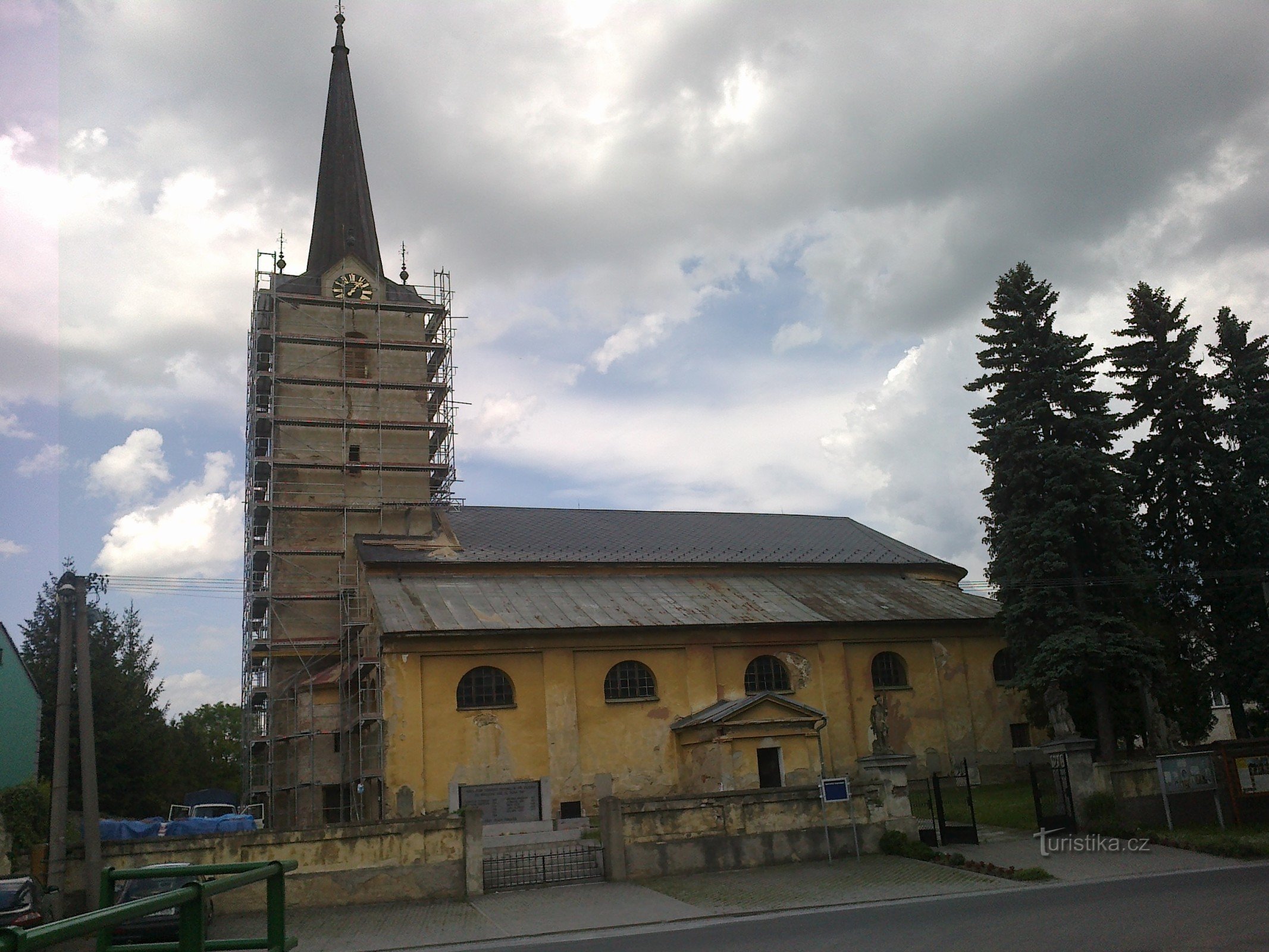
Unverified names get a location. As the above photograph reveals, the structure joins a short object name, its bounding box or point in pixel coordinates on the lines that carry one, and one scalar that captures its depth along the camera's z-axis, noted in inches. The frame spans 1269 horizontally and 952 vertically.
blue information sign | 804.0
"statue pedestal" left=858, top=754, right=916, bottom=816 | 851.4
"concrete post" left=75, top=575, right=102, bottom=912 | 666.2
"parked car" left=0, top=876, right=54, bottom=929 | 555.2
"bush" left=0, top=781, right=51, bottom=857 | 935.0
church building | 1143.0
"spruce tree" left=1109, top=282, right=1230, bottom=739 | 1122.7
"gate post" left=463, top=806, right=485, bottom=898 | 724.7
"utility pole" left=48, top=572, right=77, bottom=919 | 668.7
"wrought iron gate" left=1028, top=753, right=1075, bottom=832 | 869.2
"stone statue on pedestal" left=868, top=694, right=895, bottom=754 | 921.6
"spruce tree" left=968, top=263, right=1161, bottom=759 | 1031.6
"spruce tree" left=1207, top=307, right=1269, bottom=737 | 1071.0
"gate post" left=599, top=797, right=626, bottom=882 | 756.6
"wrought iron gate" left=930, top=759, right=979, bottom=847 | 861.2
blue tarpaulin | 785.6
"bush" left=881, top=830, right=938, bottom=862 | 802.2
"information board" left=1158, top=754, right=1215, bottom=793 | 866.1
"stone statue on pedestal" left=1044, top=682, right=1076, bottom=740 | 1072.2
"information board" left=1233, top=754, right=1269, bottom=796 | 854.5
